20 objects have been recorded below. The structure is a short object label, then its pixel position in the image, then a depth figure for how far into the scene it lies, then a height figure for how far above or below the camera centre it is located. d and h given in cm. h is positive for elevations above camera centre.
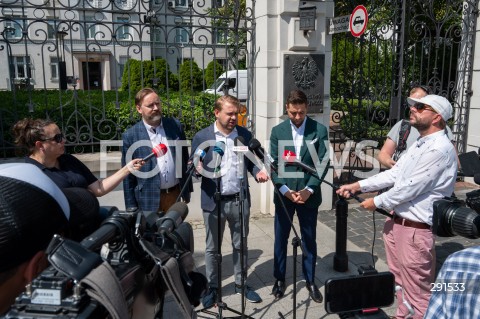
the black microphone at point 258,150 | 323 -48
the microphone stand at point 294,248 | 308 -120
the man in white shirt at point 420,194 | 301 -79
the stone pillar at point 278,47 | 566 +62
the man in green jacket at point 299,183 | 394 -90
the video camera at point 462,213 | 189 -62
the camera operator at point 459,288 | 129 -64
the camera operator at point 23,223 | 113 -37
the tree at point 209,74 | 1619 +67
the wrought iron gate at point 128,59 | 508 +45
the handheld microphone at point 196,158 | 326 -54
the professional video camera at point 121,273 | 109 -57
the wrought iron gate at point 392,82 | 667 +13
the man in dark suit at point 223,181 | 374 -84
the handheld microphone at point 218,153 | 319 -50
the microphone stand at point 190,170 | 332 -65
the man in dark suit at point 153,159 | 381 -64
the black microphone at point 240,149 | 331 -47
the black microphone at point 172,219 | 170 -56
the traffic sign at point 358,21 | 539 +93
